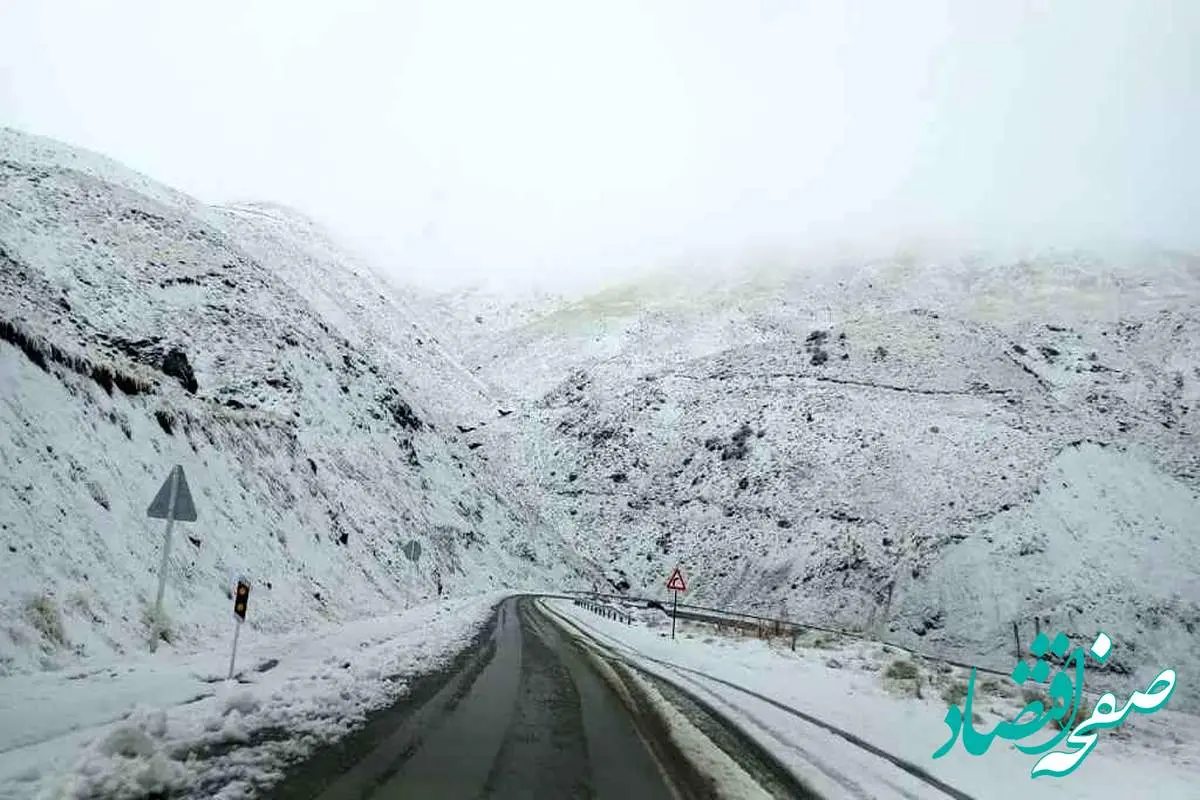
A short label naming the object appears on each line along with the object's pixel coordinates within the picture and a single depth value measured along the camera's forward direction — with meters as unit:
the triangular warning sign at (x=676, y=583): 25.78
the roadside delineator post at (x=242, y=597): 11.84
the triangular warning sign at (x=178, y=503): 11.70
